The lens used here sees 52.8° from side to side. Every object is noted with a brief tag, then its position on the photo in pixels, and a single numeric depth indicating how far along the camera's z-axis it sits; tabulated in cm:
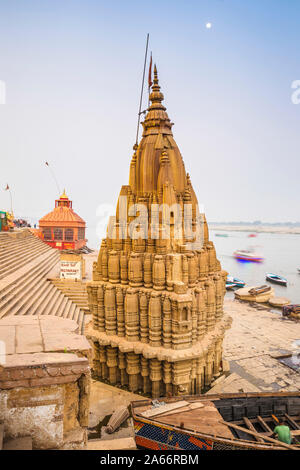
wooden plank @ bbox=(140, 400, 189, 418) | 583
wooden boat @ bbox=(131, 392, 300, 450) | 525
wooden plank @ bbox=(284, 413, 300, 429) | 662
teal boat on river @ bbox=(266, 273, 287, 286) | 3500
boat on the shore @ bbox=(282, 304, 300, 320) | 1700
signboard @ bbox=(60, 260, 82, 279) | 1539
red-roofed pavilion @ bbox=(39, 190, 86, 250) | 2971
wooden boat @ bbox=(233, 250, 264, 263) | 6069
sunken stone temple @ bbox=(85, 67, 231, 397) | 796
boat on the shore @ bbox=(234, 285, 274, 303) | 2191
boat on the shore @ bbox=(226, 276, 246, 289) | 3061
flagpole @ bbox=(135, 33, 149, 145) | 984
